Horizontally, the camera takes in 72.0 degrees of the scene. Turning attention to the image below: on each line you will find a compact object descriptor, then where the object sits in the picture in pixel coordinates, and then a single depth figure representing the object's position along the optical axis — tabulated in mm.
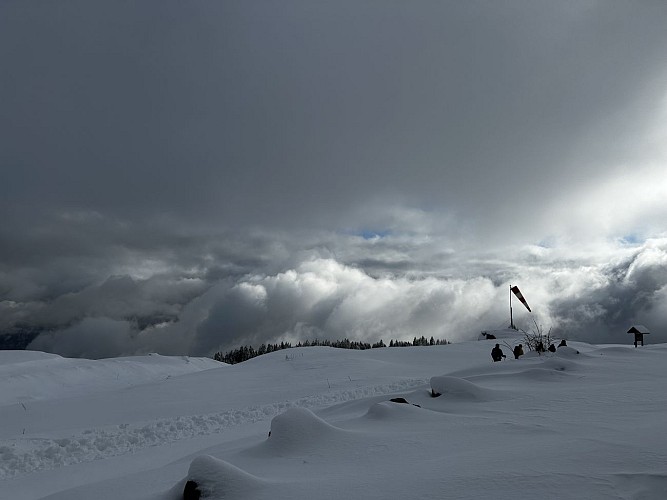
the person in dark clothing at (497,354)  15602
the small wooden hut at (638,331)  23406
